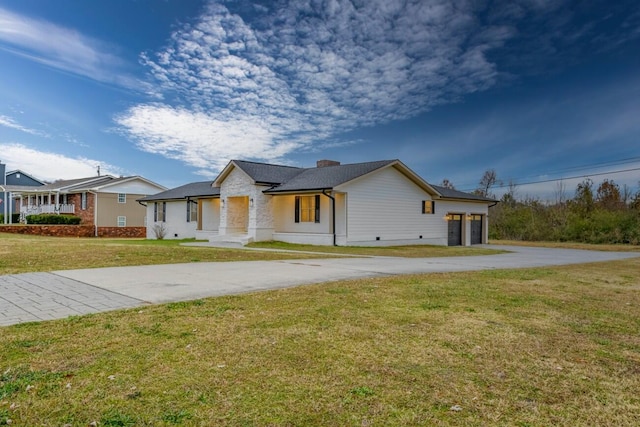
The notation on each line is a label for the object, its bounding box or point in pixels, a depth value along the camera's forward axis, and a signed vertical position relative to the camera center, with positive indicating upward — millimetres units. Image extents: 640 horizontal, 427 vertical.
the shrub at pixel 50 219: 31859 +158
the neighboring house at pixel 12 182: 44438 +4634
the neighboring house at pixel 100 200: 34562 +1942
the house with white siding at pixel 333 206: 21328 +979
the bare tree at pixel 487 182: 46312 +4754
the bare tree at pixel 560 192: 38547 +3016
